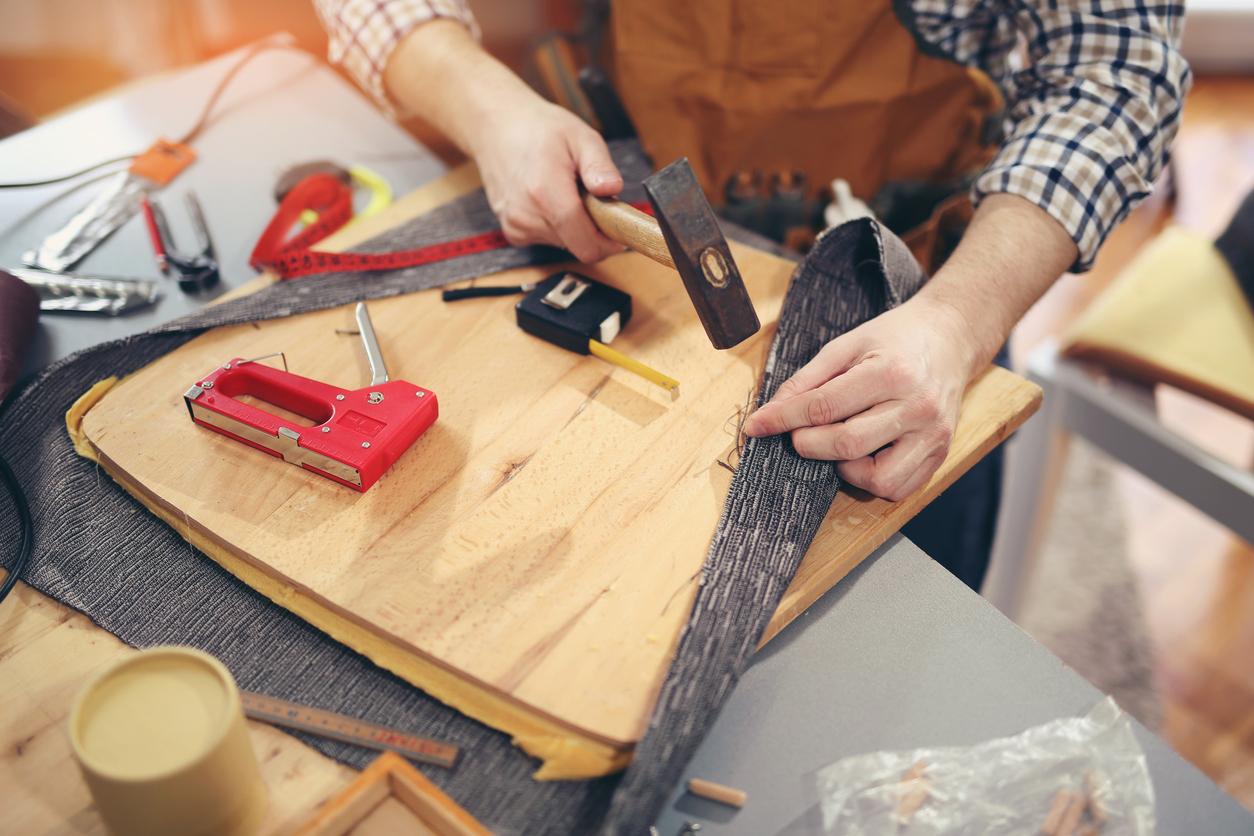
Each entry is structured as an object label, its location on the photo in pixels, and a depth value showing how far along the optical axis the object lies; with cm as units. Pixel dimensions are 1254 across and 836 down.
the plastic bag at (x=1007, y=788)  70
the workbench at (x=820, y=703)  70
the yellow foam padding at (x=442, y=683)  70
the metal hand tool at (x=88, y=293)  109
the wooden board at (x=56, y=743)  69
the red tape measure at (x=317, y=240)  108
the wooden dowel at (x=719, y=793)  71
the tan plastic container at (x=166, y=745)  59
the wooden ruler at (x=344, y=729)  71
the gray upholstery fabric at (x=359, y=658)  69
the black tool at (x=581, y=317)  96
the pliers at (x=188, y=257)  113
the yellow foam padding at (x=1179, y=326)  132
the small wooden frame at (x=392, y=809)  67
